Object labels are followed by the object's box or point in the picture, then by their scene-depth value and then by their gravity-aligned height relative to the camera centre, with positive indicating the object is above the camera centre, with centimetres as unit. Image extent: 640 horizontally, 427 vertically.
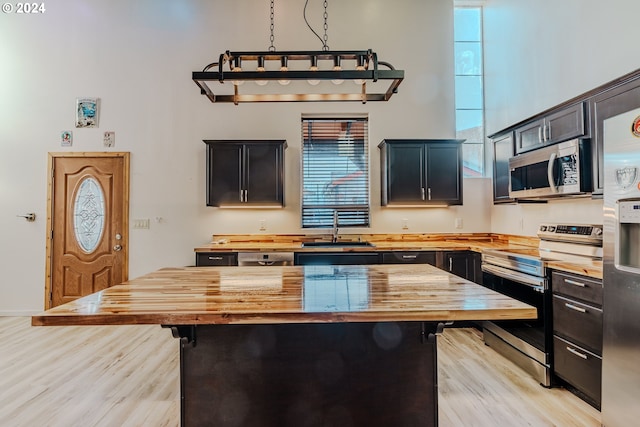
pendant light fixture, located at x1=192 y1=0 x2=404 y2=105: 187 +81
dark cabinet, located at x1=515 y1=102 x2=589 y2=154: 250 +75
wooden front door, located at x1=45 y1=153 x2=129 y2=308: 424 -5
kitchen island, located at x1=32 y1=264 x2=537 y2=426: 157 -71
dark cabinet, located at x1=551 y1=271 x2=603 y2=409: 207 -77
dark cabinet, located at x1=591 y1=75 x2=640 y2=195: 204 +72
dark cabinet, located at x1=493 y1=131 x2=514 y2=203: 348 +57
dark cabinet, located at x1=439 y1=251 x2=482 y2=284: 358 -48
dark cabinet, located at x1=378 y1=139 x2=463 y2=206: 389 +56
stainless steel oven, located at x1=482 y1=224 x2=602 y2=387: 245 -55
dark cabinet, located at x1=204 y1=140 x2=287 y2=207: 385 +54
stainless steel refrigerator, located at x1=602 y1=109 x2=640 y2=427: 174 -30
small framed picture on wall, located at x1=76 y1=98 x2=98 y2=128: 428 +134
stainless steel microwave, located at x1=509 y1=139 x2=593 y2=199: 248 +39
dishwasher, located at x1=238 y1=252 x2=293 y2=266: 354 -43
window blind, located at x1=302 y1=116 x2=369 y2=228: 428 +59
